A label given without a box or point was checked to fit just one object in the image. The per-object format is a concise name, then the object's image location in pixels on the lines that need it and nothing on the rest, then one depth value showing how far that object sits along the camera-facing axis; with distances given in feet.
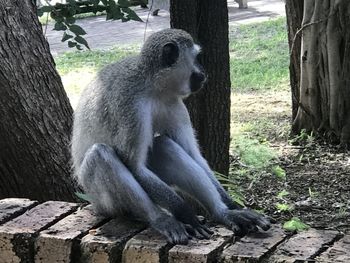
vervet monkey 10.75
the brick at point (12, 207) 10.55
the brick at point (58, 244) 9.64
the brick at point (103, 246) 9.50
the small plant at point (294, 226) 10.11
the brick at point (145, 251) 9.32
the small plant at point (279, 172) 21.54
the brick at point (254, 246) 8.95
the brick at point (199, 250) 9.10
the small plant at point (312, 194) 19.77
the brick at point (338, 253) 8.77
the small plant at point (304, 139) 24.48
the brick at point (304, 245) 8.90
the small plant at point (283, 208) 18.61
